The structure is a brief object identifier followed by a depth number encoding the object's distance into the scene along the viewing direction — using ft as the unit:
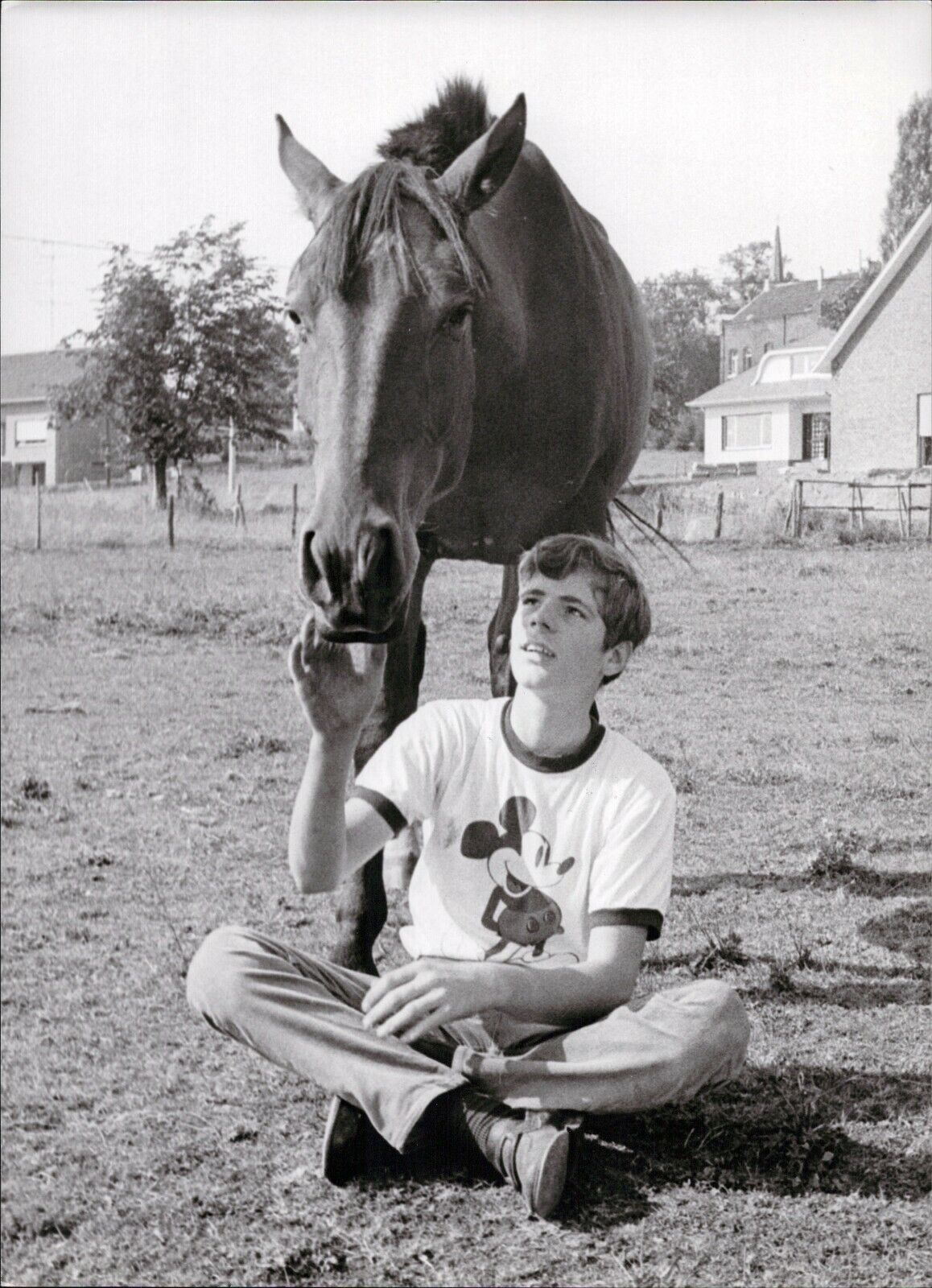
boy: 5.64
